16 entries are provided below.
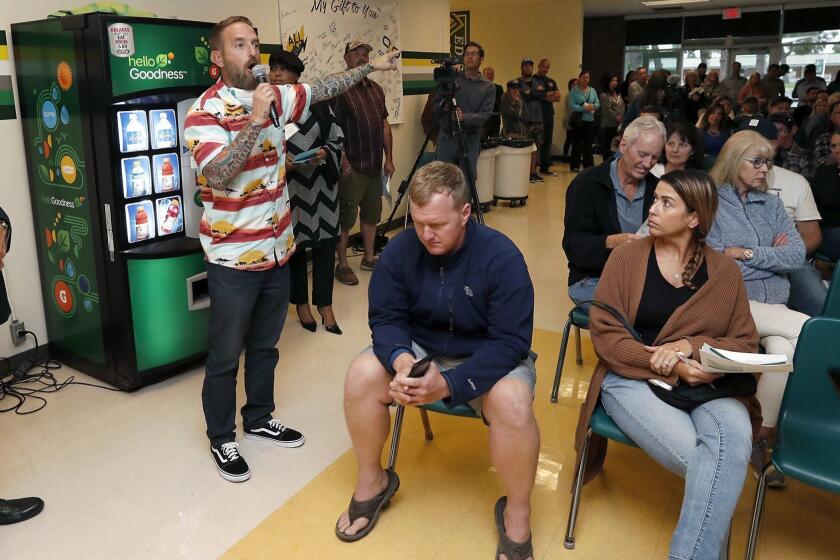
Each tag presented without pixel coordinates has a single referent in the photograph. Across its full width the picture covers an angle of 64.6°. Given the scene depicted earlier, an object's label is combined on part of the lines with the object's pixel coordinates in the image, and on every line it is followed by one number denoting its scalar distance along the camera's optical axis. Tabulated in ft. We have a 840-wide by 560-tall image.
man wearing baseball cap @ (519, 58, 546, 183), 28.63
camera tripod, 16.43
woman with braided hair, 5.62
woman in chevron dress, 11.34
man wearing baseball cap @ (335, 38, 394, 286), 14.70
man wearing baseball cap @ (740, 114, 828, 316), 9.08
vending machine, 8.96
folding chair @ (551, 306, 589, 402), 9.19
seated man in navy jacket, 6.26
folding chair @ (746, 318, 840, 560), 5.62
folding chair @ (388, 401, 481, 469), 6.73
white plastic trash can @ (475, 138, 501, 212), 21.89
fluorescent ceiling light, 32.81
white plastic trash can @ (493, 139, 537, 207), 23.21
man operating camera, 18.80
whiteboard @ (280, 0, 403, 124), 14.88
